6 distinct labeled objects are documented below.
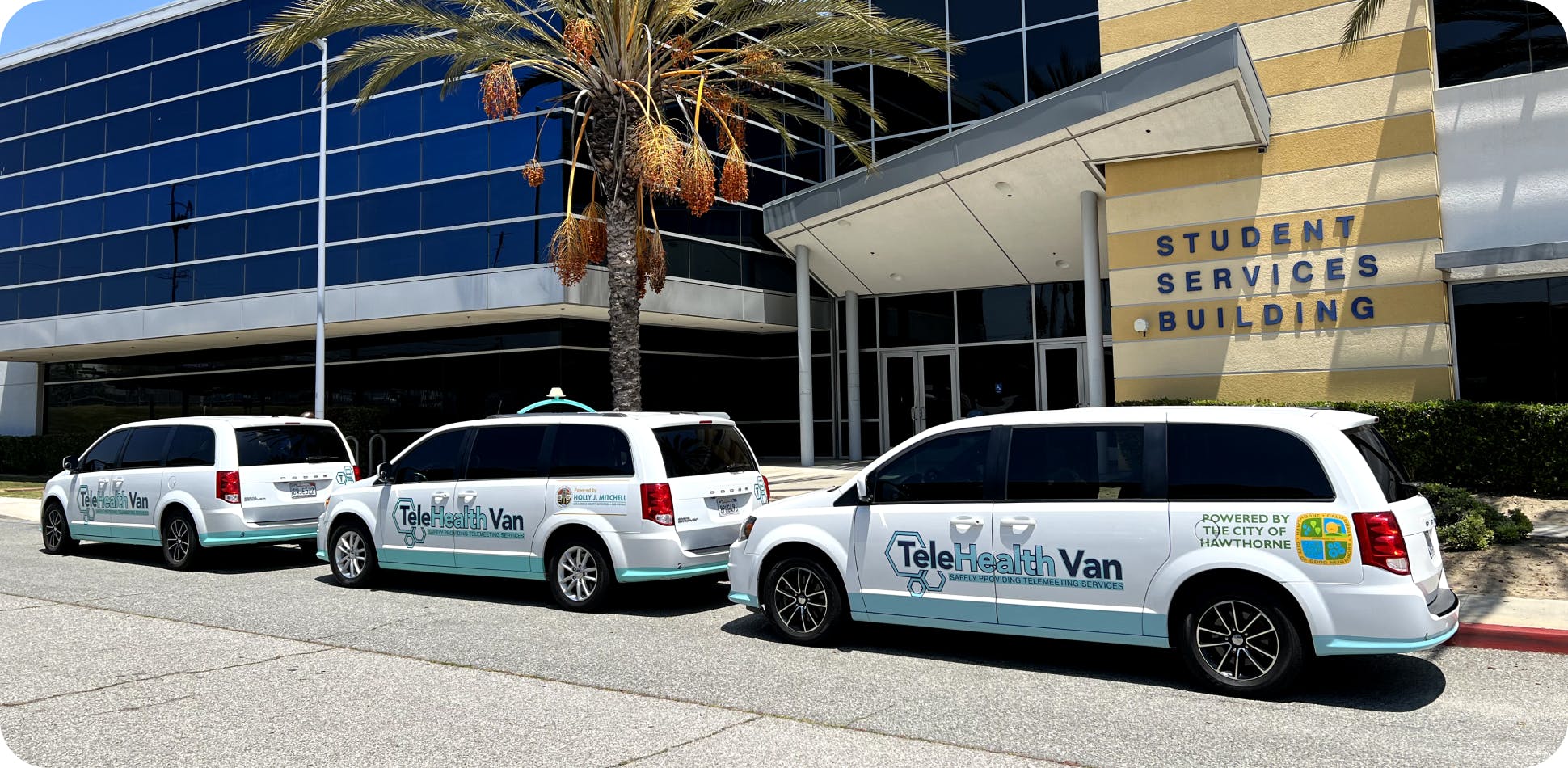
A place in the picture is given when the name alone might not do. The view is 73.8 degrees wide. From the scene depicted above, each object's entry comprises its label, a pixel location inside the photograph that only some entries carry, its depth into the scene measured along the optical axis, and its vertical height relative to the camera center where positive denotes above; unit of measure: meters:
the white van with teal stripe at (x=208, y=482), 11.49 -0.30
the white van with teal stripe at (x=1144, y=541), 5.90 -0.66
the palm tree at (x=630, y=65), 14.30 +5.70
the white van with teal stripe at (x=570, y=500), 8.84 -0.47
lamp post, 20.09 +3.23
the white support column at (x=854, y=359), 24.45 +1.94
